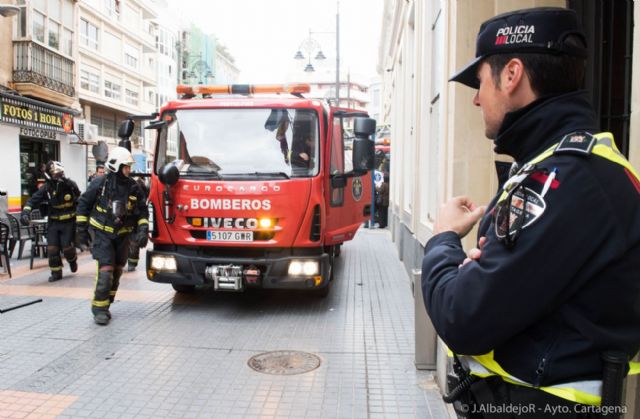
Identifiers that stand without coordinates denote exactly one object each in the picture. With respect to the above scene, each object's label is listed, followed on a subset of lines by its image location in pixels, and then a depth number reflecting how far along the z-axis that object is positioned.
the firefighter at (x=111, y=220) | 6.54
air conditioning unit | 23.69
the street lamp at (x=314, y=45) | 21.14
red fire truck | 6.69
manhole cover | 4.96
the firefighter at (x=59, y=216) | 9.04
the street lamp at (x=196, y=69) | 54.84
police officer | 1.29
